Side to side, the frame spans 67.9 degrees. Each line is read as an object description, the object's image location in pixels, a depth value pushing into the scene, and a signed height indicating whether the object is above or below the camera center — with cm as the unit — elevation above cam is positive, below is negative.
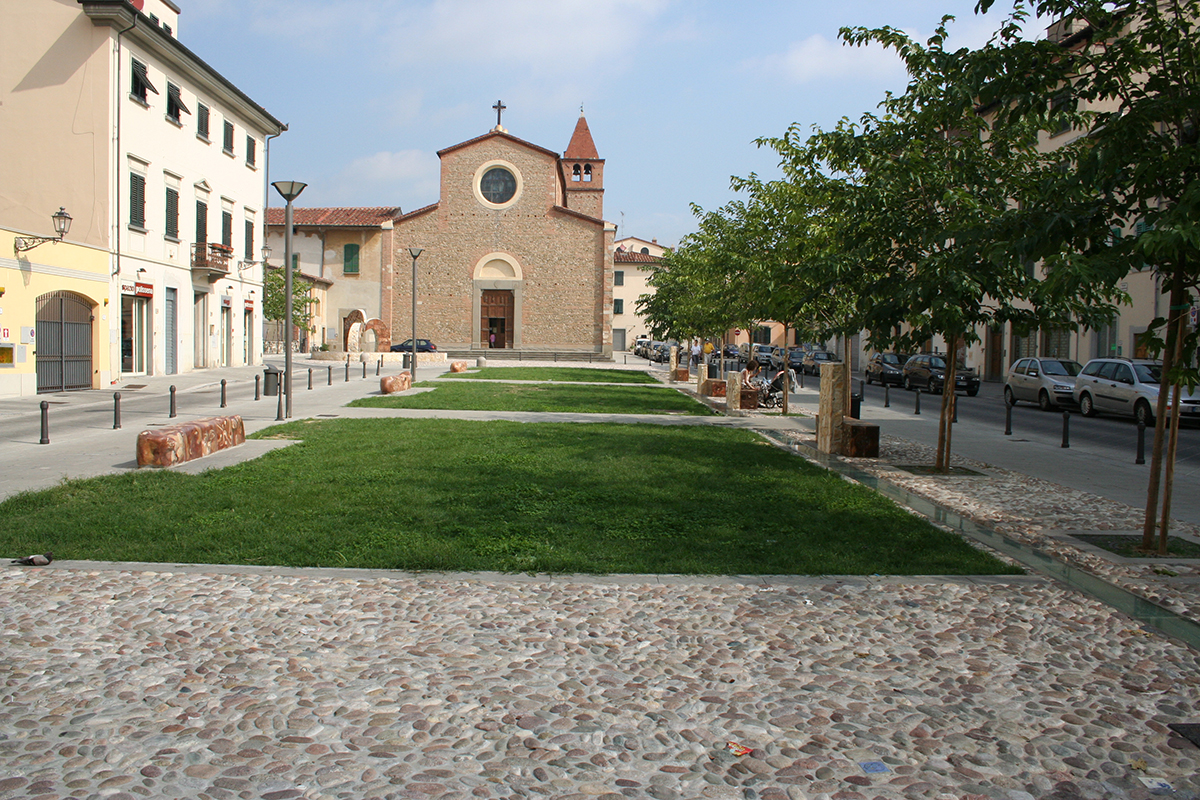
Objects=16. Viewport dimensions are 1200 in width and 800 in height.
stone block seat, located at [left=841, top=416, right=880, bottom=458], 1295 -137
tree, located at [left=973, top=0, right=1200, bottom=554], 614 +162
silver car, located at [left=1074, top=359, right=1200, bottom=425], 2042 -85
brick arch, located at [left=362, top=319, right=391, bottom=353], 4888 -20
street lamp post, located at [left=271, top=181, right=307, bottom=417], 1681 +121
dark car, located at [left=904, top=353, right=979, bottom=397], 3225 -99
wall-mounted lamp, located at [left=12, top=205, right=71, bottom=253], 1994 +185
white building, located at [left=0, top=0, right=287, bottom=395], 2222 +395
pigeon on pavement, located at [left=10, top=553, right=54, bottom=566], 595 -162
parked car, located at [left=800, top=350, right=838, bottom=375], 4722 -85
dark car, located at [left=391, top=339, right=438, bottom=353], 5353 -95
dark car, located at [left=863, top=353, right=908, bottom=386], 3591 -80
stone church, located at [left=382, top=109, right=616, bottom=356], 5503 +458
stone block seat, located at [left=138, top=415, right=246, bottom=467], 1039 -146
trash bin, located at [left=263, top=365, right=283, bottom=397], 1814 -115
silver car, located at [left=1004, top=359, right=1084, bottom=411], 2462 -85
